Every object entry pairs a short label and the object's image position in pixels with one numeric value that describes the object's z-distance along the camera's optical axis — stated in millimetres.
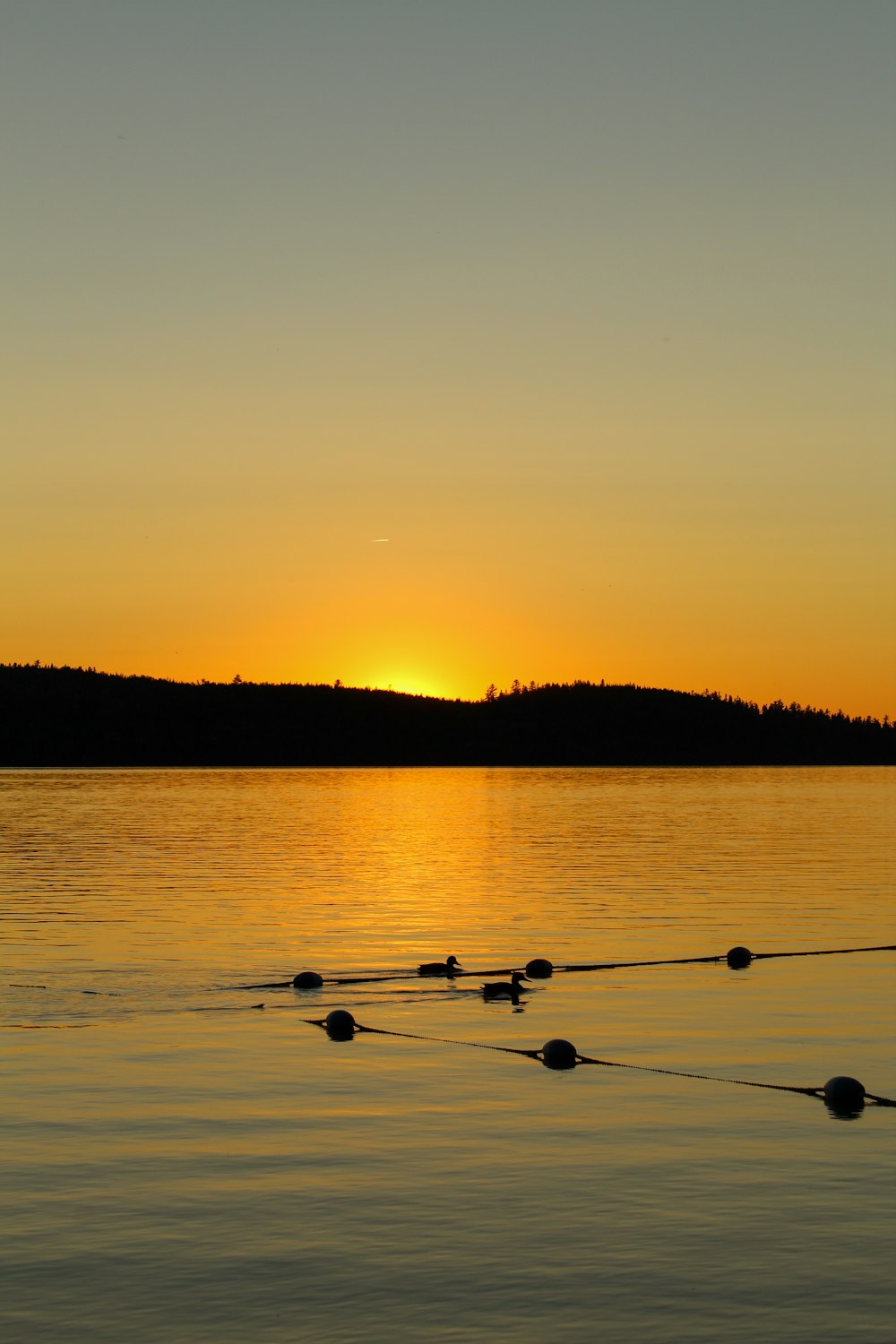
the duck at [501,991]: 35438
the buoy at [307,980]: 36156
